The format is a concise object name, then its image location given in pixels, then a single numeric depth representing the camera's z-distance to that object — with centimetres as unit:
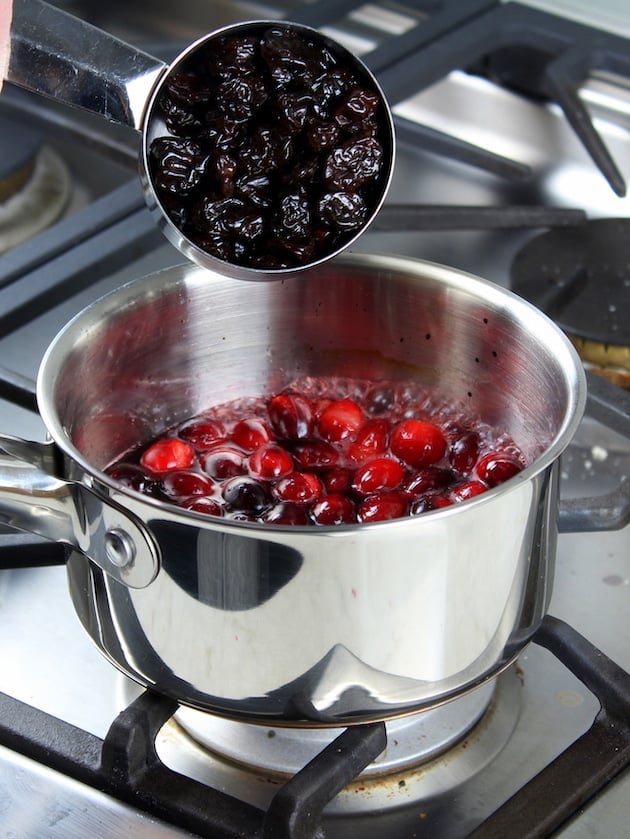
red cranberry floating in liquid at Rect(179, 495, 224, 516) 52
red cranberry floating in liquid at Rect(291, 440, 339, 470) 57
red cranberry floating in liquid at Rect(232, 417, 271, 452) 57
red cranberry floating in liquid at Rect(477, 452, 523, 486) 54
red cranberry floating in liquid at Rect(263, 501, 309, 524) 51
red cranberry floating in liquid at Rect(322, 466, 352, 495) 55
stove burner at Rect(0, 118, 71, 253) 71
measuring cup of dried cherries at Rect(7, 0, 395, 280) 53
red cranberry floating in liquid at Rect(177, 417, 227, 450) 58
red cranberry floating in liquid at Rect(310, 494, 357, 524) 53
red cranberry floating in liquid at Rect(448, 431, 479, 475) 56
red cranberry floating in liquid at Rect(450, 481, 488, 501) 53
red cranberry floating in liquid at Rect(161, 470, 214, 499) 54
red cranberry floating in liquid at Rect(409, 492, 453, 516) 53
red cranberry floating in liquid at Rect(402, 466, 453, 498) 55
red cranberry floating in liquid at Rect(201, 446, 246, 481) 56
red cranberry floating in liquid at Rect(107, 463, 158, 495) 55
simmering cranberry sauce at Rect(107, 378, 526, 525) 53
